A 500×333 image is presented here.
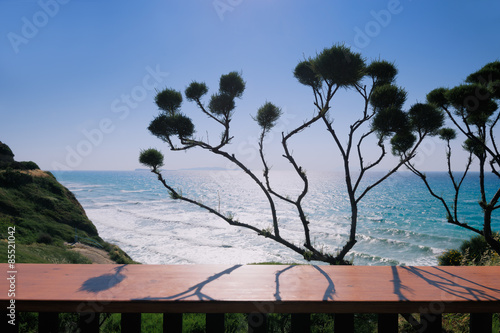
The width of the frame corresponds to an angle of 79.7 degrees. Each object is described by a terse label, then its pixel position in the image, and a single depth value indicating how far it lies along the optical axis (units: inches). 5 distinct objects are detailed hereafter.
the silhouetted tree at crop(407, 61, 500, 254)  148.4
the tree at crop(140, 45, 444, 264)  164.1
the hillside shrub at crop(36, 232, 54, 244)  456.2
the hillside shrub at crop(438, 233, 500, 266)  357.4
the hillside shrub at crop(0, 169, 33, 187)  612.4
